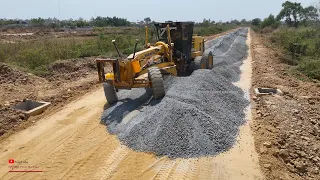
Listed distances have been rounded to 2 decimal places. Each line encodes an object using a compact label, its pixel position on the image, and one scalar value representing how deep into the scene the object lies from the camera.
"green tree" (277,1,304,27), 51.82
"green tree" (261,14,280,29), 50.17
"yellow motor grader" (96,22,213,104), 6.35
